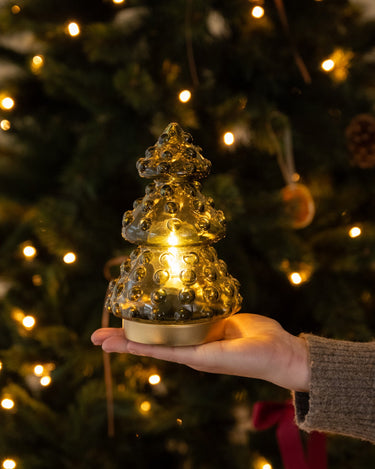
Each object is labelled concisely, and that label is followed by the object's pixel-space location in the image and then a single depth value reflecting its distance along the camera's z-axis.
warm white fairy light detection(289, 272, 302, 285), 1.13
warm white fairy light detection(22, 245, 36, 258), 1.23
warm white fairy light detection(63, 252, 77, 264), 1.15
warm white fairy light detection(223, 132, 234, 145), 1.10
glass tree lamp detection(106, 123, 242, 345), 0.75
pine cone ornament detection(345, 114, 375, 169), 1.32
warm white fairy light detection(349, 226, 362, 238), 1.19
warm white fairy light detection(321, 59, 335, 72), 1.17
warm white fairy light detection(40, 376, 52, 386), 1.22
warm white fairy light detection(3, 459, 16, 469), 1.20
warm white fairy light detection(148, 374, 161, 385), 1.23
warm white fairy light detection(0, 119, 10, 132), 1.20
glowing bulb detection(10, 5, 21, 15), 1.12
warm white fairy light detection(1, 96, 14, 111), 1.19
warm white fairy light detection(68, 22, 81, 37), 1.08
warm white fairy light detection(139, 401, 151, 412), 1.30
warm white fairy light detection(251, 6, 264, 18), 1.11
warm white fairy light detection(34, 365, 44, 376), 1.25
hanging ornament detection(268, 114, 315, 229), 1.13
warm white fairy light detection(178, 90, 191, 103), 1.08
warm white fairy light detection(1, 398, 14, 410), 1.25
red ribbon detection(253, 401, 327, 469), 1.01
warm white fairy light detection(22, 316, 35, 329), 1.23
